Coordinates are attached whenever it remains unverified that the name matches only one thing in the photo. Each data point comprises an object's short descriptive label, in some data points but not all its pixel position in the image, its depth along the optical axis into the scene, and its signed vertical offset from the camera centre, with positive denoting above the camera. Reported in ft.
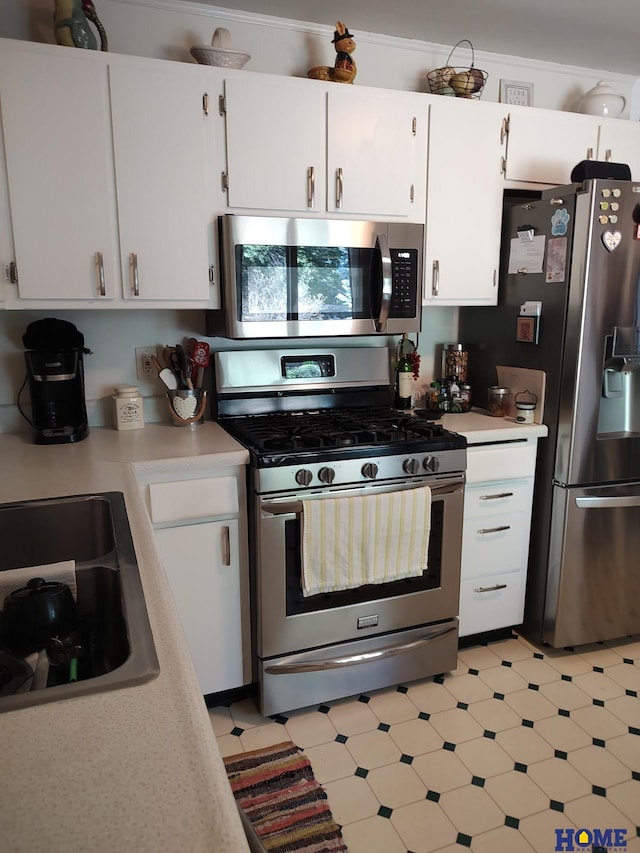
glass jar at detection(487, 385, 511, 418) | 8.56 -1.27
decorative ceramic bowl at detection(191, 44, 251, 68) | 6.86 +2.87
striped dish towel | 6.56 -2.53
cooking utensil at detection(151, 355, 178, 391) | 7.64 -0.86
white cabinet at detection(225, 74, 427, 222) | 7.00 +1.95
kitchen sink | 2.42 -1.55
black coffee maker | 6.80 -0.79
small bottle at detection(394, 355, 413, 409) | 8.94 -1.06
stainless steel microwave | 7.05 +0.39
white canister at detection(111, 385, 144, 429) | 7.57 -1.23
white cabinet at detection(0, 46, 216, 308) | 6.23 +1.40
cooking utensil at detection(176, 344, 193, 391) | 7.73 -0.73
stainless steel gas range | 6.55 -2.60
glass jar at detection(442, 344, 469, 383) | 9.25 -0.79
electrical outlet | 7.95 -0.69
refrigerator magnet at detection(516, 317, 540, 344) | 8.05 -0.25
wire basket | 8.05 +3.04
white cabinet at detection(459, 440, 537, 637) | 7.86 -2.96
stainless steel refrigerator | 7.36 -0.97
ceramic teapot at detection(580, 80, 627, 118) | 8.80 +3.04
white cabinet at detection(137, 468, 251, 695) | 6.43 -2.76
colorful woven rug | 5.42 -4.68
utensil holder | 7.68 -1.23
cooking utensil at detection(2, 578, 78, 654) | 3.11 -1.59
